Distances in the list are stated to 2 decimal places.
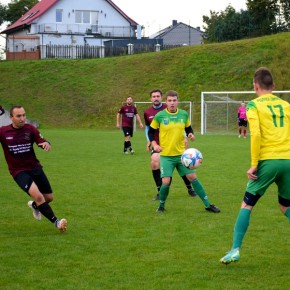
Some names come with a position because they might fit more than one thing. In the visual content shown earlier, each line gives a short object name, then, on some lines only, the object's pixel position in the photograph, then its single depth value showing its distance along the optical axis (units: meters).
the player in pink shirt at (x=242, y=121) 33.28
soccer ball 10.20
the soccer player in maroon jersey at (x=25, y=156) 8.88
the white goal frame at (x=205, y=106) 37.69
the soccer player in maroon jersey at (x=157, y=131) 12.30
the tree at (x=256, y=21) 56.00
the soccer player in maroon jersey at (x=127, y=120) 22.78
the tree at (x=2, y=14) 85.19
